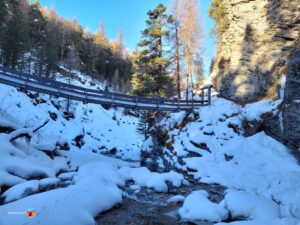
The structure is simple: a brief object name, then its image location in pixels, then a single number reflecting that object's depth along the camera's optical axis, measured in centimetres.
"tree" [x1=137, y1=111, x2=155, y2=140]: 2077
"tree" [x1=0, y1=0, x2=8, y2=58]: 2078
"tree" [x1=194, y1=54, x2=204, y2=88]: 2262
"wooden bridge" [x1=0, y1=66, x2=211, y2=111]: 1171
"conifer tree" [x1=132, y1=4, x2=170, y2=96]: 1977
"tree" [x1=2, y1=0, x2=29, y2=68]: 2668
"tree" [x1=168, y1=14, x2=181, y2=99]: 2019
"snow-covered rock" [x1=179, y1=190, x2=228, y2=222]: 543
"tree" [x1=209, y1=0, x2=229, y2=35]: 2025
